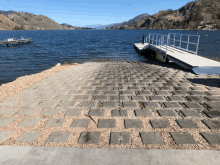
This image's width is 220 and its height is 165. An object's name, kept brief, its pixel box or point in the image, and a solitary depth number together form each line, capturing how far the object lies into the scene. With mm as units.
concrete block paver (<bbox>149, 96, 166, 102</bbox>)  4124
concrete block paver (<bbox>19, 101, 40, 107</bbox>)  4008
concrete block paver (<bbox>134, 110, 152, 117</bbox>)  3383
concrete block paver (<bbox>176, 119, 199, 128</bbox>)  2910
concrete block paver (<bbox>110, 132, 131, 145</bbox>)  2500
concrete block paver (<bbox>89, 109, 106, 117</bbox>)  3443
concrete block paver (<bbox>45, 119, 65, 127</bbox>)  3053
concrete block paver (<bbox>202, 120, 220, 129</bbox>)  2876
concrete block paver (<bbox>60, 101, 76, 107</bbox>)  3927
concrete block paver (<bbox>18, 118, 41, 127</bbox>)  3075
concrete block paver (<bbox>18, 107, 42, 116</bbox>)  3560
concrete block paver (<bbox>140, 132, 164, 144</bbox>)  2496
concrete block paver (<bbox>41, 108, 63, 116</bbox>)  3532
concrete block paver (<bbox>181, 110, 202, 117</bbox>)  3299
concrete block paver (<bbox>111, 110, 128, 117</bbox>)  3374
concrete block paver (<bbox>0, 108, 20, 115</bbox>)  3588
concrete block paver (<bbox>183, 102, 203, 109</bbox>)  3649
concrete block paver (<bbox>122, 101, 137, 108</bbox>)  3788
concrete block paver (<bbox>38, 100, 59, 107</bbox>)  3973
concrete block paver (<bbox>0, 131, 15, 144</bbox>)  2658
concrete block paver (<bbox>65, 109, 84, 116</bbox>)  3471
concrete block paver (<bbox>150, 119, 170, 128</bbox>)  2932
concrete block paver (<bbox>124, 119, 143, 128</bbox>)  2949
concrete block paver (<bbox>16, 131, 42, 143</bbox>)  2615
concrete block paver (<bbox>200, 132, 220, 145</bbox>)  2482
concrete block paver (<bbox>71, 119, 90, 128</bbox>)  3029
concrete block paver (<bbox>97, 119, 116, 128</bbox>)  2975
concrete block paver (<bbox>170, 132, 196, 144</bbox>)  2488
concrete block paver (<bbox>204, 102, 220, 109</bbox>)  3634
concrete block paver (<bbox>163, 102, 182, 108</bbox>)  3712
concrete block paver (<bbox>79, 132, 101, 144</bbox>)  2541
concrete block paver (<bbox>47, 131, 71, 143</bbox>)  2570
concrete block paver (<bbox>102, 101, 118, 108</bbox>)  3812
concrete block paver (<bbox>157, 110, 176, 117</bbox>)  3334
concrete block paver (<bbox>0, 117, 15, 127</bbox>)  3125
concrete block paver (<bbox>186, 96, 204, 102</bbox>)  4048
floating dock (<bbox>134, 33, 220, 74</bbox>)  6938
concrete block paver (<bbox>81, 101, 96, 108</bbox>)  3873
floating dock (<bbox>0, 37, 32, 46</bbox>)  34475
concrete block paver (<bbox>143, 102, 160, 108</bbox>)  3752
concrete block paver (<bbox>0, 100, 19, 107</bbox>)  4039
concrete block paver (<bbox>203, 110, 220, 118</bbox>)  3242
